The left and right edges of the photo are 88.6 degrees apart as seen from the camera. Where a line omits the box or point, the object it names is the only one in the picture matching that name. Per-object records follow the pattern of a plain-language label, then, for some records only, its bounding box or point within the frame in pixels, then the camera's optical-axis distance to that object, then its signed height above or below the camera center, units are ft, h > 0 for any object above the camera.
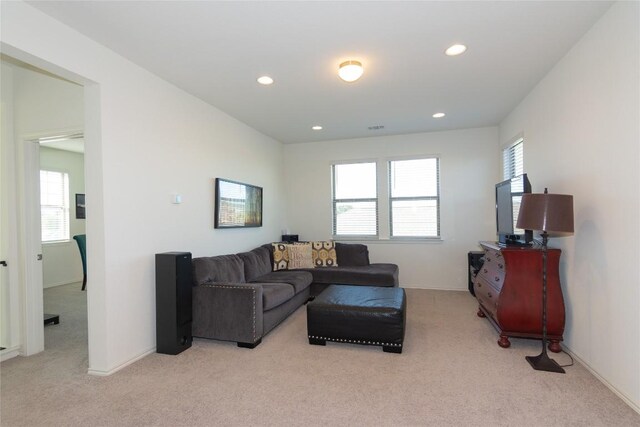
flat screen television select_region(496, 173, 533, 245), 10.77 +0.01
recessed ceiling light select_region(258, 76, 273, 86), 10.90 +4.51
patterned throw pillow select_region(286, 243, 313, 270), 17.01 -2.29
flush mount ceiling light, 9.53 +4.15
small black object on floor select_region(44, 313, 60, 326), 12.84 -4.05
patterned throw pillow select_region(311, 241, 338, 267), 17.29 -2.23
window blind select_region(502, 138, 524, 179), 14.06 +2.31
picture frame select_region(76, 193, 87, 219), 22.26 +0.72
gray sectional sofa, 10.38 -2.90
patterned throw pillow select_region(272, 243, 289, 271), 16.69 -2.26
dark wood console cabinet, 9.37 -2.58
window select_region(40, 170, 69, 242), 20.61 +0.77
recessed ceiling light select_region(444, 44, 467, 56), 8.94 +4.48
